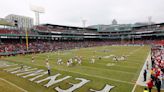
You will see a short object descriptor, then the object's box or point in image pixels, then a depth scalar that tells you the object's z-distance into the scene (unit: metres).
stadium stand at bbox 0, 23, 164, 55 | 35.35
